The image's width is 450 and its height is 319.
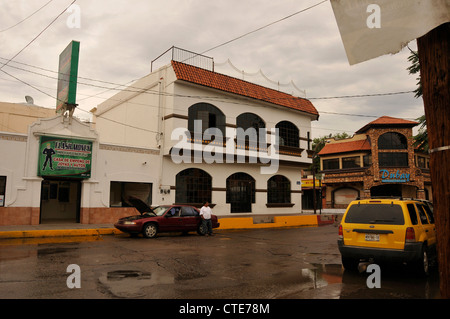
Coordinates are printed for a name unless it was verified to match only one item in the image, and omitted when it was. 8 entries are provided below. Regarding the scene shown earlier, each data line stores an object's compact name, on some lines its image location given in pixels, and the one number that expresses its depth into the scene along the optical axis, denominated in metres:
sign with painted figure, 16.33
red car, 14.15
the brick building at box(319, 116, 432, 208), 38.84
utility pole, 2.76
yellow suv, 7.29
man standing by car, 15.88
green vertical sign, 16.61
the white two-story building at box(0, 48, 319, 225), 16.25
